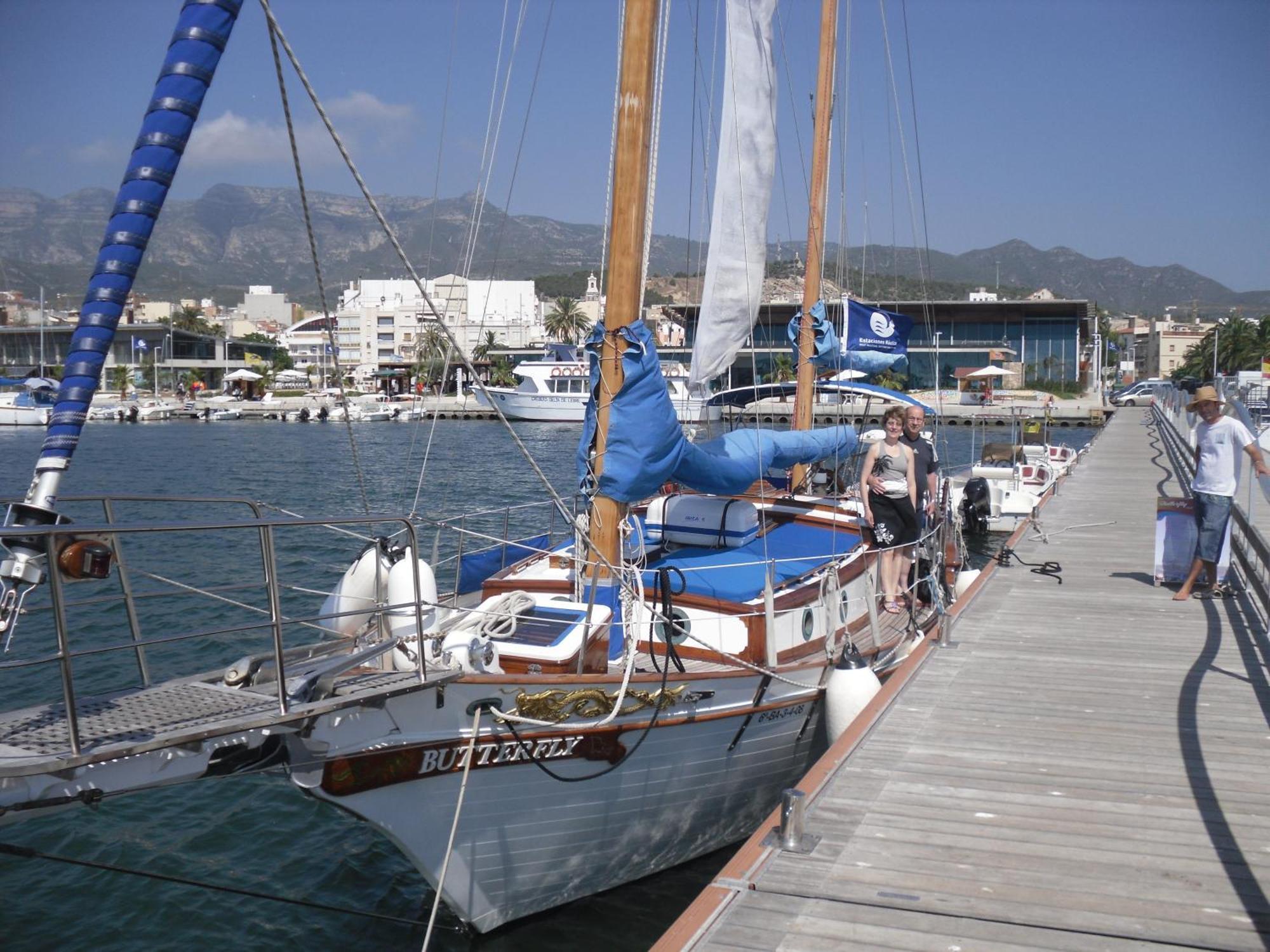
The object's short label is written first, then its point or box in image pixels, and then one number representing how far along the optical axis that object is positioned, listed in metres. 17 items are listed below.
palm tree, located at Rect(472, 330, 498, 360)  98.74
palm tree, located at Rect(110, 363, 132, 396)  95.56
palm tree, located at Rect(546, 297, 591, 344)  118.62
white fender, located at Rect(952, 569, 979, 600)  13.90
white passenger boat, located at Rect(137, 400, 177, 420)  79.62
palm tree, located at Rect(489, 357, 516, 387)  92.60
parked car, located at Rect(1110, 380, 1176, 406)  81.75
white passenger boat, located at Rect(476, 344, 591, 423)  74.25
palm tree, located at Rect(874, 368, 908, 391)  61.22
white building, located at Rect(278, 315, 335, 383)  132.00
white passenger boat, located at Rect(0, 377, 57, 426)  71.88
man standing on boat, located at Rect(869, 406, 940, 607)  12.11
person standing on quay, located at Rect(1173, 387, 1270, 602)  10.25
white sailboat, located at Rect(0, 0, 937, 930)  4.94
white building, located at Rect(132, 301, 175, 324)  133.62
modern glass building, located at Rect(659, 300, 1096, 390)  86.56
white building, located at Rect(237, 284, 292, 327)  187.38
